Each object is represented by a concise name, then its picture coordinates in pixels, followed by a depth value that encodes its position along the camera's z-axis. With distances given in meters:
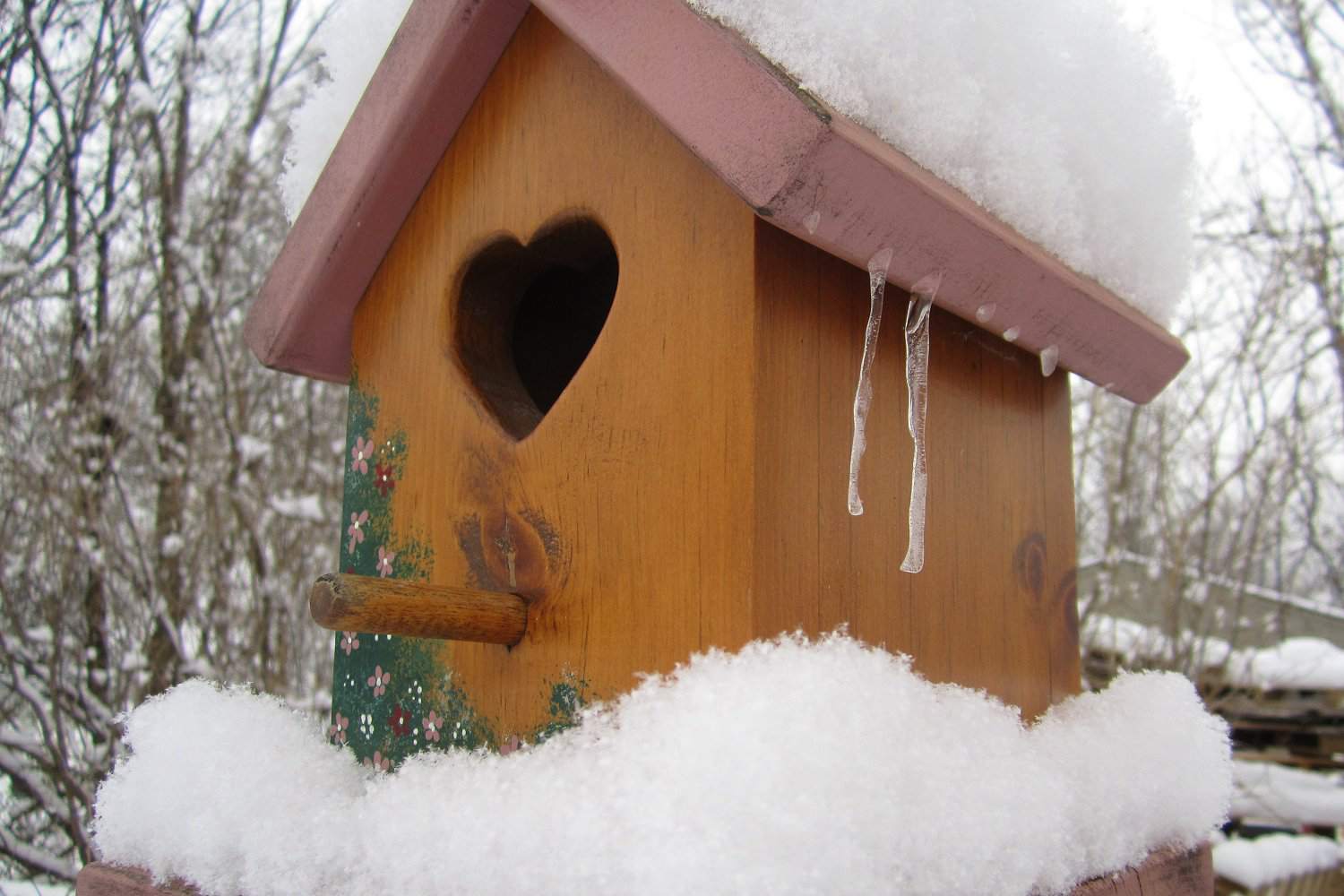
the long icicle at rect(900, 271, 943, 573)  0.23
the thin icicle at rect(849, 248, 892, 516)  0.24
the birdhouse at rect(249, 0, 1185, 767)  0.23
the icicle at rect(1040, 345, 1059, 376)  0.30
